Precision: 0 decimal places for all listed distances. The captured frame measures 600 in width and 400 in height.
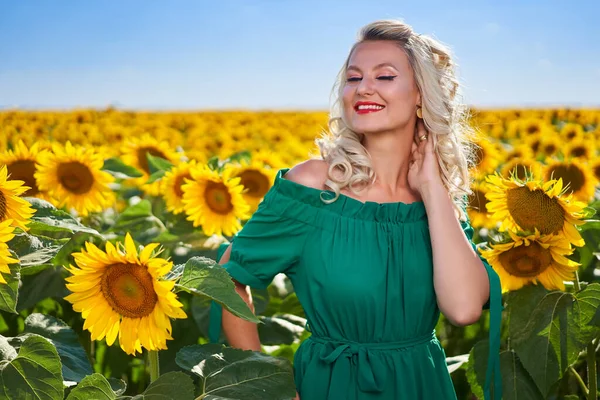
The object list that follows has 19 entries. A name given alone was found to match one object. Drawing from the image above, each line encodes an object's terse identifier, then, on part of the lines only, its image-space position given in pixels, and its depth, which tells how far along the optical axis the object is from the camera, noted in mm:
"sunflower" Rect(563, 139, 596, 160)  6156
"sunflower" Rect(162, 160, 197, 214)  3605
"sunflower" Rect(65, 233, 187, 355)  1896
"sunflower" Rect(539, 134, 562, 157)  6717
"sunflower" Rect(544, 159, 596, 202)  4152
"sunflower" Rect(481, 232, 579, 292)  2691
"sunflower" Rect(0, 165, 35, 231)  2074
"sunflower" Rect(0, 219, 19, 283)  1869
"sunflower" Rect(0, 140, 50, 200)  3336
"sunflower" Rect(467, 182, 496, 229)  4478
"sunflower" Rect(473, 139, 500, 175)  5418
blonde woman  2371
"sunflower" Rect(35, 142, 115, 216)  3422
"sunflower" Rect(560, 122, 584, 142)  7211
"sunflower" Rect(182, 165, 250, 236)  3451
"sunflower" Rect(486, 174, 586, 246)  2650
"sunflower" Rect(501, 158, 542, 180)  4466
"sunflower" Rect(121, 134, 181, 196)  4266
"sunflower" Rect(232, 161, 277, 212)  3953
